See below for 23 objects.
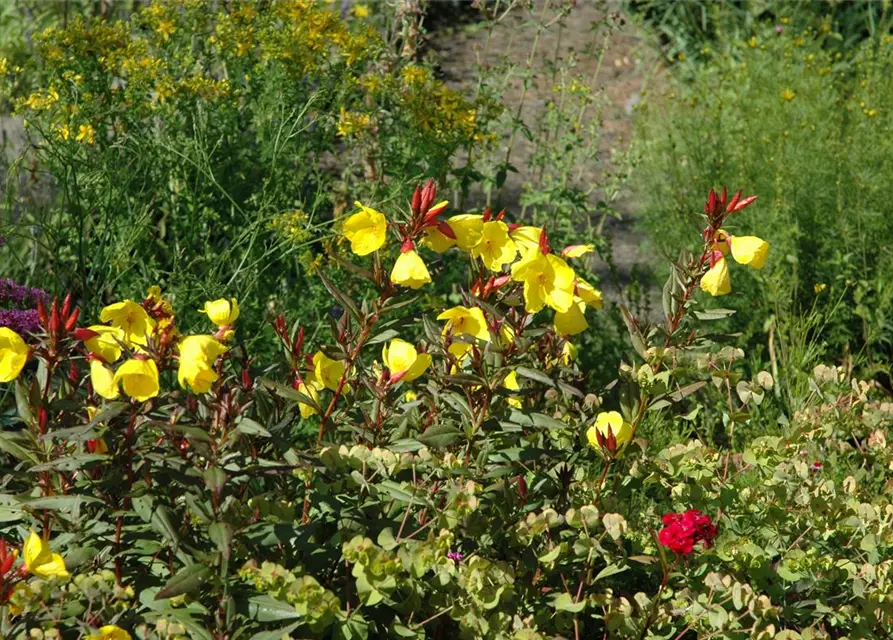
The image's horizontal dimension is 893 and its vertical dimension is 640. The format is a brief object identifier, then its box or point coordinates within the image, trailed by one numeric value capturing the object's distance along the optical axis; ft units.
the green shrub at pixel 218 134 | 10.27
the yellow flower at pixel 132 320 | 7.79
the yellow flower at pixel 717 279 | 7.97
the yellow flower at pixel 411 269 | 7.75
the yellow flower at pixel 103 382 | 7.48
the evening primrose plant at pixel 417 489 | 7.56
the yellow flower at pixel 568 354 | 8.54
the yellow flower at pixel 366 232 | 7.86
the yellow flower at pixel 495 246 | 7.96
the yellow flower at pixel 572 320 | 8.03
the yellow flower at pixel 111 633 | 7.44
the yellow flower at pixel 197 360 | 7.46
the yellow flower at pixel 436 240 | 7.94
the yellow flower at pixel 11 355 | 7.50
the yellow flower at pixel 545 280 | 7.85
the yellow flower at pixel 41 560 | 7.35
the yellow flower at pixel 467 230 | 7.96
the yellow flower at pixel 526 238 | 8.01
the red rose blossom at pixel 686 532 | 7.78
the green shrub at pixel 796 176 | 12.10
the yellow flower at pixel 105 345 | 7.66
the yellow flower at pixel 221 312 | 7.81
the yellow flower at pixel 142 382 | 7.44
